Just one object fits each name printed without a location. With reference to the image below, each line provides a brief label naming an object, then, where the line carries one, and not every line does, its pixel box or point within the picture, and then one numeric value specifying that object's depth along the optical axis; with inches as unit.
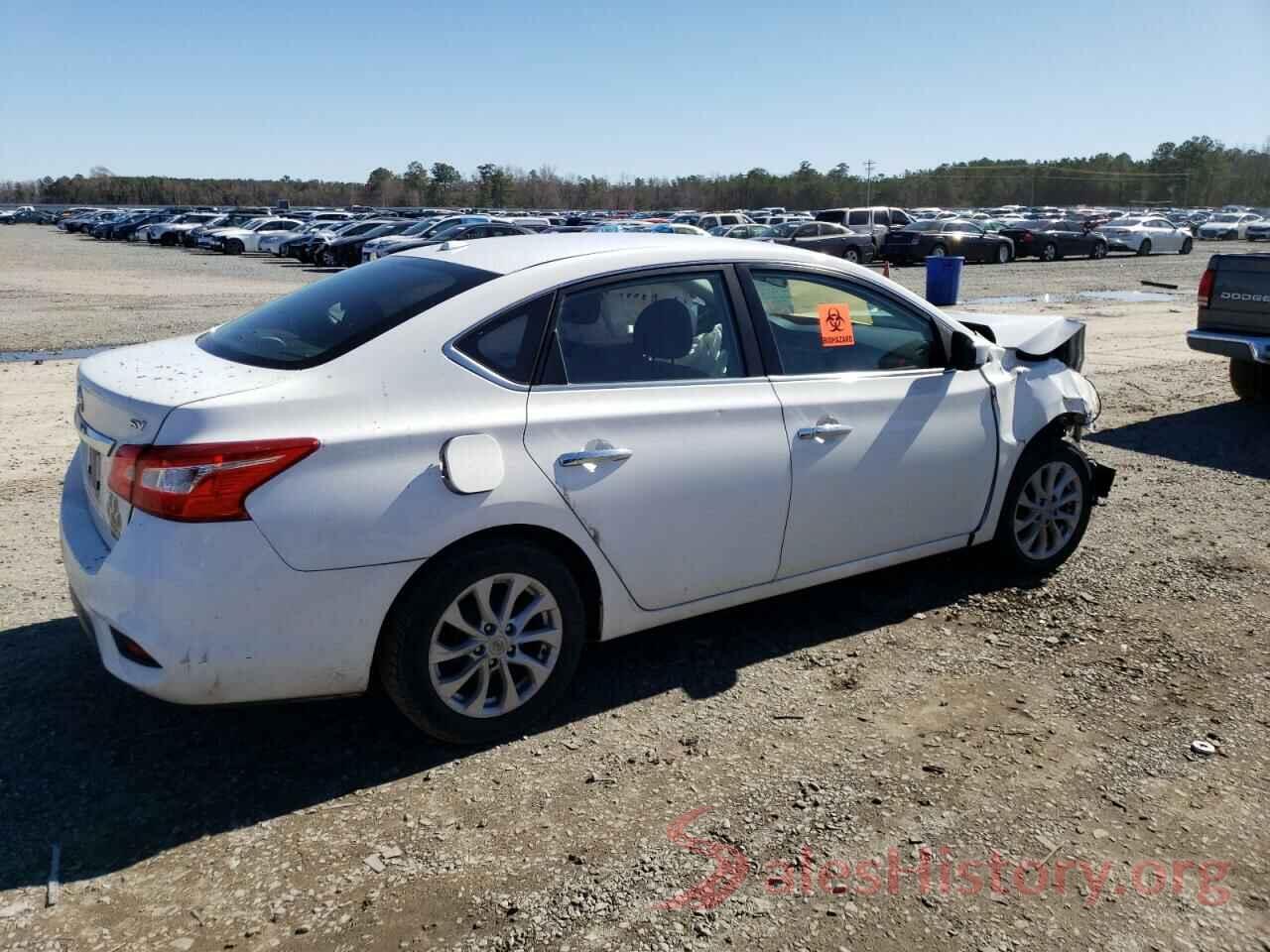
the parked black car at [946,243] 1296.8
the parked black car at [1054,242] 1461.6
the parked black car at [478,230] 1095.0
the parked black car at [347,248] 1290.6
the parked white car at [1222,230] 2260.1
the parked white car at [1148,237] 1593.3
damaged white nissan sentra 121.4
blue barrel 576.4
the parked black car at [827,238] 1283.2
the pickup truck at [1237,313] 363.6
